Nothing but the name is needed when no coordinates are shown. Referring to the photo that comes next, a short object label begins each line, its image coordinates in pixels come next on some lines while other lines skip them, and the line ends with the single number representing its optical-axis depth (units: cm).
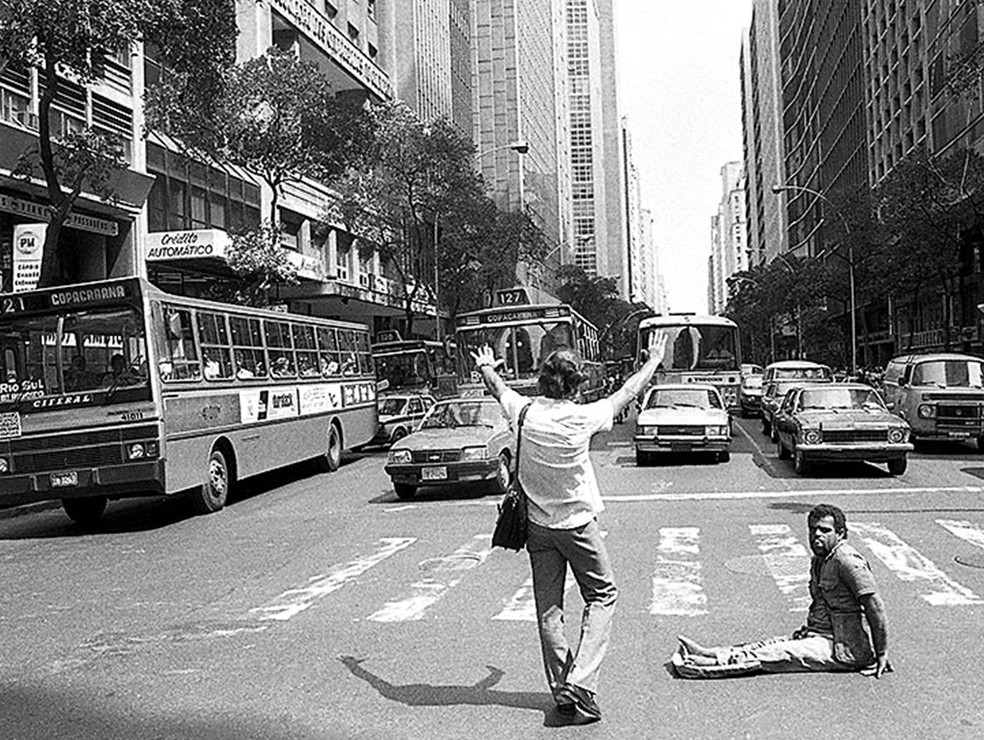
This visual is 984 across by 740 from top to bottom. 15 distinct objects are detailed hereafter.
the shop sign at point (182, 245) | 3162
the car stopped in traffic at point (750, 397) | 3800
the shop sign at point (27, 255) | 1839
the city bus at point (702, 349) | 3059
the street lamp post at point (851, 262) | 5410
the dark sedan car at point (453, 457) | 1642
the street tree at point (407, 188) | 4144
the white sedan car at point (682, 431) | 2038
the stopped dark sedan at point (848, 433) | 1760
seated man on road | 639
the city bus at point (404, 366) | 3728
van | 2184
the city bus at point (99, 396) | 1420
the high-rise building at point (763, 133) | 14150
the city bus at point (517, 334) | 2762
